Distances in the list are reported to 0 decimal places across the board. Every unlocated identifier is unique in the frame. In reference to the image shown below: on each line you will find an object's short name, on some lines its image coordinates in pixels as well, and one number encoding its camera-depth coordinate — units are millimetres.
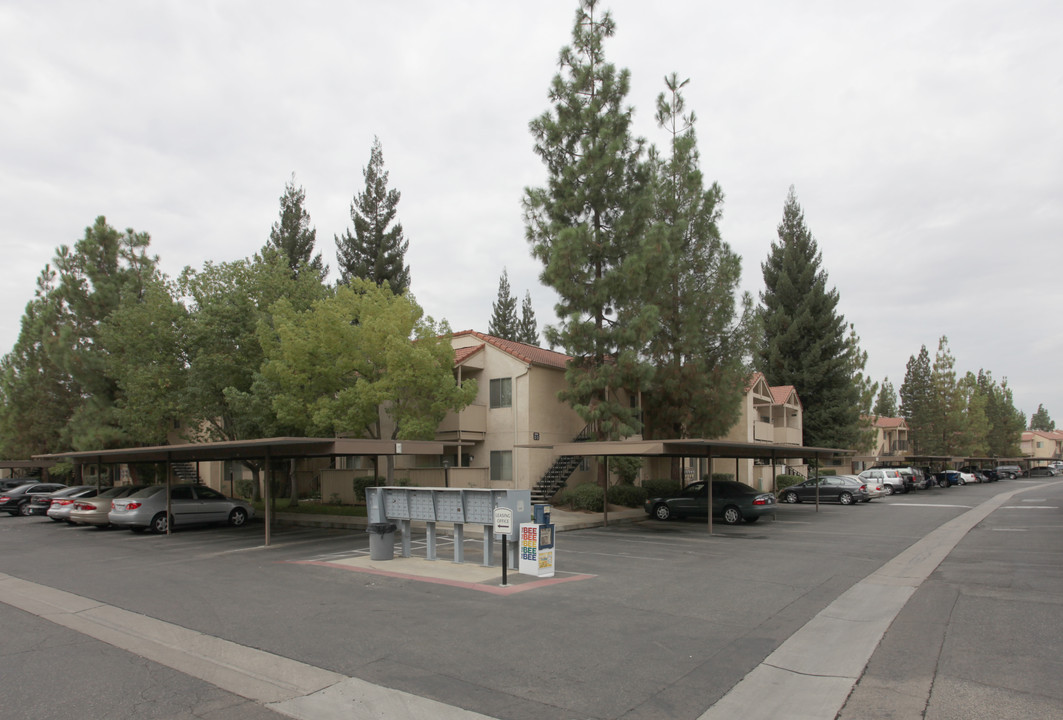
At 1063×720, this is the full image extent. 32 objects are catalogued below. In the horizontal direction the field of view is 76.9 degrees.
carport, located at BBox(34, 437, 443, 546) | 15531
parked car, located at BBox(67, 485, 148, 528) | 22188
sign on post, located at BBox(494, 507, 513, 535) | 11692
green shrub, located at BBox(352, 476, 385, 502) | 27797
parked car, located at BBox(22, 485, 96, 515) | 28750
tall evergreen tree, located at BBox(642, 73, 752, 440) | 28203
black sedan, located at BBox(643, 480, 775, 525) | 22658
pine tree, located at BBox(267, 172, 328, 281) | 44500
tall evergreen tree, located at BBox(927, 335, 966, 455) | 62625
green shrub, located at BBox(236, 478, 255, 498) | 35156
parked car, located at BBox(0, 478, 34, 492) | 33603
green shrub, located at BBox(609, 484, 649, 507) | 27562
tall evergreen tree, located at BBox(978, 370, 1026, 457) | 86562
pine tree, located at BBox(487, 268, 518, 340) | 65000
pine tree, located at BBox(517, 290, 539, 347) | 66375
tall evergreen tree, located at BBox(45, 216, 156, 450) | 30734
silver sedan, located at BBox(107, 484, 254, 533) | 20562
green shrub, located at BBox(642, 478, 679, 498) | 28766
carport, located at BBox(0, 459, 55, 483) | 35541
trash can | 14188
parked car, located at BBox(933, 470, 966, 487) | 53188
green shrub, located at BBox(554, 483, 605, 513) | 25188
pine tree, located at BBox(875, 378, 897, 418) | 91062
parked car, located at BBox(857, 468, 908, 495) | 42438
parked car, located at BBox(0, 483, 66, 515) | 30672
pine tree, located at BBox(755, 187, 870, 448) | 47562
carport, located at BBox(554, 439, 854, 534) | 18469
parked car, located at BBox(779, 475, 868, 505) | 34750
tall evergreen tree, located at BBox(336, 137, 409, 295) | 44281
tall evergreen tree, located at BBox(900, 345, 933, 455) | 62812
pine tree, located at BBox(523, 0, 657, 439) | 25438
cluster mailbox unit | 12734
